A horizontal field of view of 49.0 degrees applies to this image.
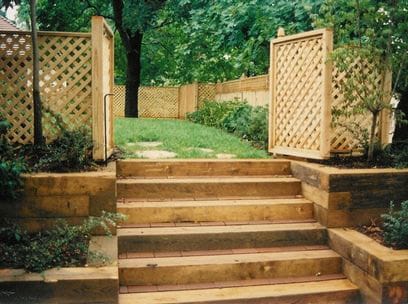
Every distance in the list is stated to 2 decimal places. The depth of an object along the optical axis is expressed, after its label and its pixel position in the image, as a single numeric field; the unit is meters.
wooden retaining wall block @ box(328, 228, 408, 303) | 3.83
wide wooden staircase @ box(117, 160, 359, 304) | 4.07
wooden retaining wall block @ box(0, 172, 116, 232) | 4.33
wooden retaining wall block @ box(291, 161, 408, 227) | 4.80
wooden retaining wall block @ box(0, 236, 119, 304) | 3.36
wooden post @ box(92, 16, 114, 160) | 5.07
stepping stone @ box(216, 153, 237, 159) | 6.37
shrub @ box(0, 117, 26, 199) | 4.15
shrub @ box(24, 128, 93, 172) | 4.64
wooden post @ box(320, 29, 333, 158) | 5.43
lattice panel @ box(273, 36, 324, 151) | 5.68
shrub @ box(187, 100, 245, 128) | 11.60
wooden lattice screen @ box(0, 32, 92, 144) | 5.11
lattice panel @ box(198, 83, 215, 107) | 17.47
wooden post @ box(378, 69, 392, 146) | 5.73
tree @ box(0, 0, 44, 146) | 4.90
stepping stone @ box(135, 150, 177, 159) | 6.16
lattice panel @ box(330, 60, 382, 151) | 5.70
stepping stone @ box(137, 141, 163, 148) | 7.28
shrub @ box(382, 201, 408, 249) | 4.18
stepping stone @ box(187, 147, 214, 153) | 6.81
